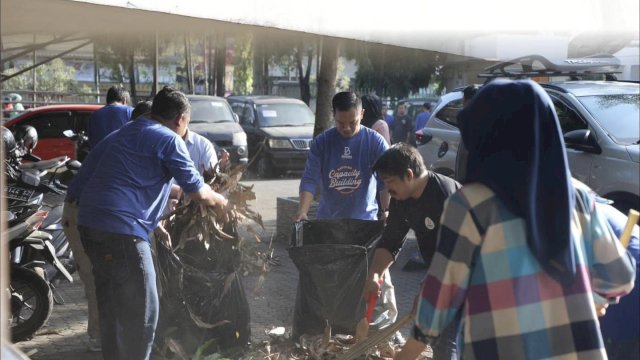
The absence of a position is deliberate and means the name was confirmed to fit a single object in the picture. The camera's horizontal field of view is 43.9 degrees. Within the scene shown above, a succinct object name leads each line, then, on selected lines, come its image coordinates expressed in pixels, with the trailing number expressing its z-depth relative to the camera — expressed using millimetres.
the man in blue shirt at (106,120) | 7262
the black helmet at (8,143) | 7824
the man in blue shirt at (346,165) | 5516
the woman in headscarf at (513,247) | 2309
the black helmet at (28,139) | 9703
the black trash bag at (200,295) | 4949
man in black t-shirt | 3854
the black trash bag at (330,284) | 4922
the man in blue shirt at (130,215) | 4273
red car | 15664
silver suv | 7461
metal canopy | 3717
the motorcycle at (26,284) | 5801
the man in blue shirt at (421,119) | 16900
